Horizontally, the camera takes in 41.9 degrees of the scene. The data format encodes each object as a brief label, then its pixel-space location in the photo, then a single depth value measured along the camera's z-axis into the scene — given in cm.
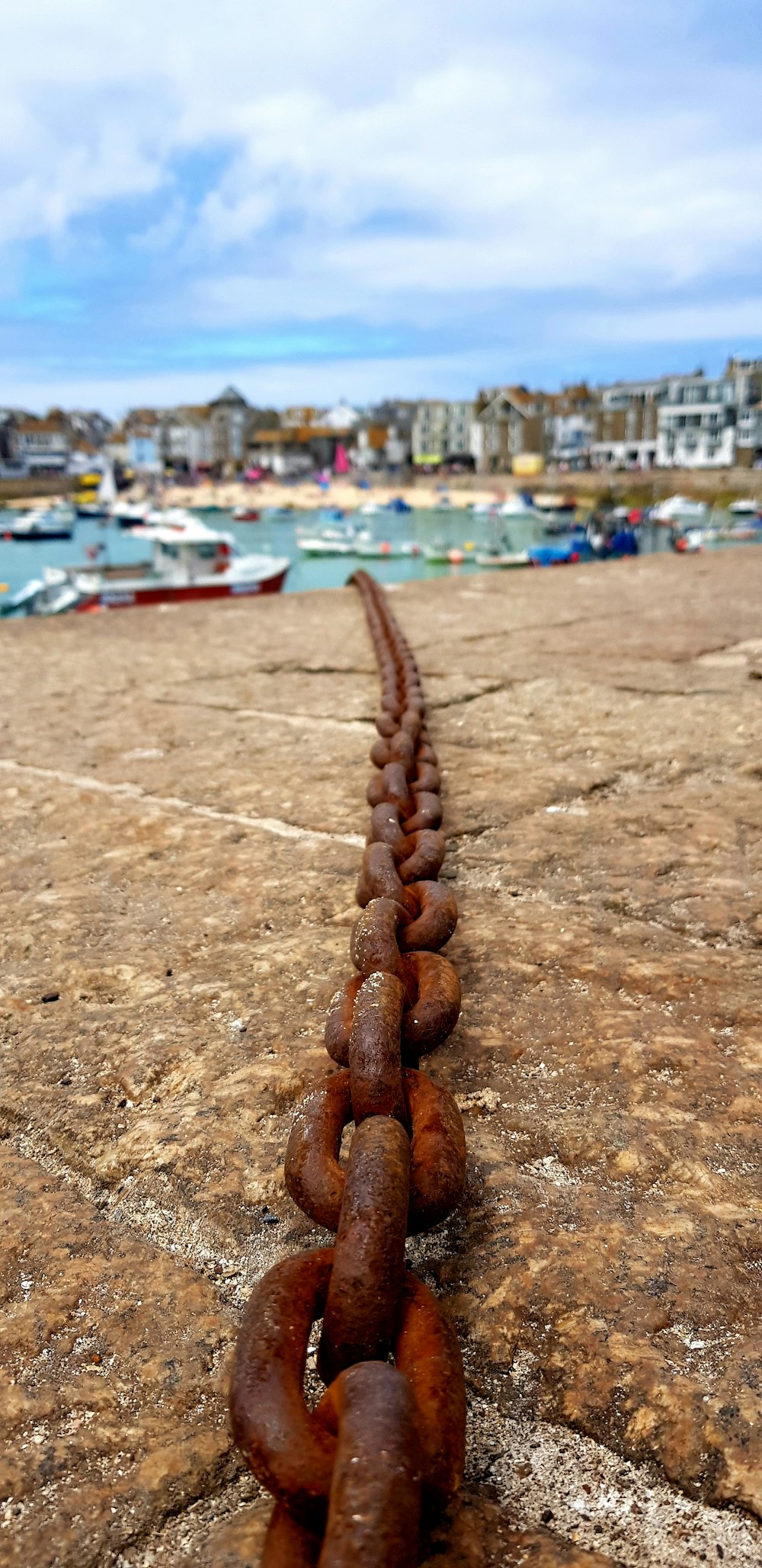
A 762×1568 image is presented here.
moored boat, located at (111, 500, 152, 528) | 6988
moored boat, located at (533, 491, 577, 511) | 6294
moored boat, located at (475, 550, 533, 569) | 3316
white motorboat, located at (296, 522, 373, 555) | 5028
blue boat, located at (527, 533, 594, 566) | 3290
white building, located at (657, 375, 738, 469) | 6950
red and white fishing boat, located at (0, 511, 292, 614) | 2284
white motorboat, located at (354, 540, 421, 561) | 4753
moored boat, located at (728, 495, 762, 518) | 5604
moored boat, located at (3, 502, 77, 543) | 6406
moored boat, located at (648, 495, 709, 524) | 5688
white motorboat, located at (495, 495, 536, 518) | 6248
